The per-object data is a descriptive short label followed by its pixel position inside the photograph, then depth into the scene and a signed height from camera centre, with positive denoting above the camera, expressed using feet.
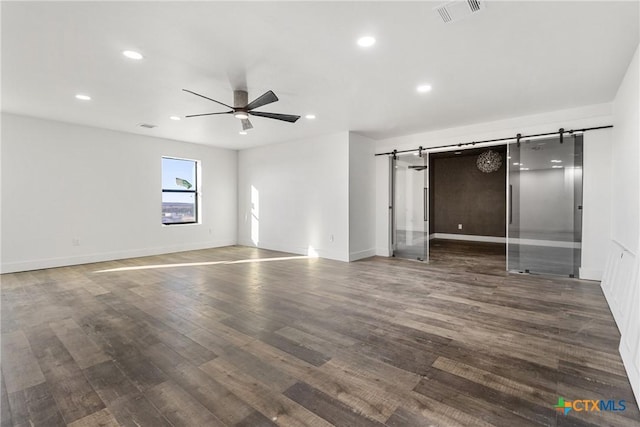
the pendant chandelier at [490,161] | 26.09 +4.01
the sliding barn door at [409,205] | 20.93 +0.23
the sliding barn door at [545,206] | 15.42 +0.07
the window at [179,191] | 23.30 +1.47
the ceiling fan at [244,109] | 12.11 +3.95
